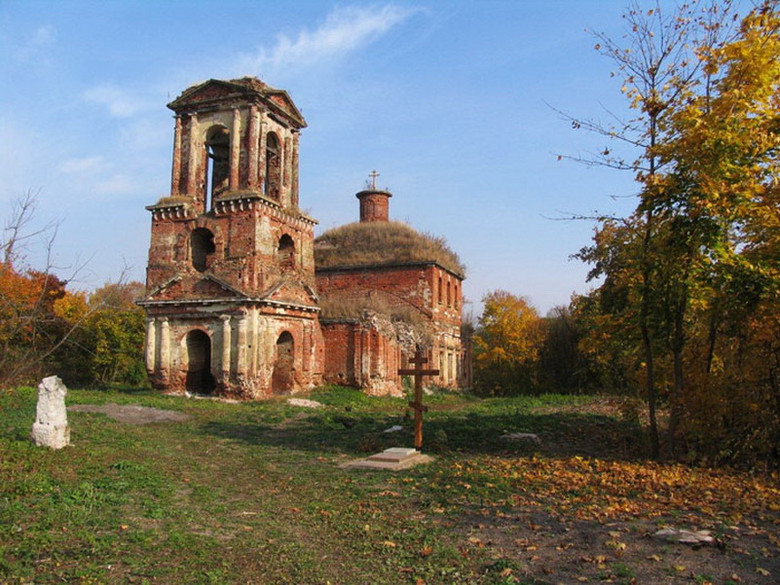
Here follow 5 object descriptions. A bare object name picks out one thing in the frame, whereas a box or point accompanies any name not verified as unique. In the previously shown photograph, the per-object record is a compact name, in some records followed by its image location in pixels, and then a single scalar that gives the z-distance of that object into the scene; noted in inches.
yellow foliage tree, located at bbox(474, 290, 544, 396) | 1438.2
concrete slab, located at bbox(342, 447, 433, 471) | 389.4
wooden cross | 435.5
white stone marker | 407.2
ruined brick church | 826.2
